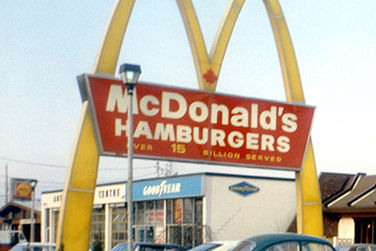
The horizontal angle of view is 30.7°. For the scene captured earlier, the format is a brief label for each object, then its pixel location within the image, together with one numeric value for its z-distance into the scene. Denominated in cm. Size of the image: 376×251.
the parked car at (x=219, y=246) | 1417
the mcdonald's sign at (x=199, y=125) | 2016
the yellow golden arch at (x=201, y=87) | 1905
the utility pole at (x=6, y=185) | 9494
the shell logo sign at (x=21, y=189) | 9094
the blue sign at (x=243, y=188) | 3862
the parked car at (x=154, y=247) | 2073
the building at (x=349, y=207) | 3519
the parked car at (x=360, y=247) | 2472
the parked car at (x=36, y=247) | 2367
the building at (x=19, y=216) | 6329
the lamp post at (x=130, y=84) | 1612
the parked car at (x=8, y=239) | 4372
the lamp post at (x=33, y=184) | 2961
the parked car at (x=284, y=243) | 1354
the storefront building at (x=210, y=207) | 3794
